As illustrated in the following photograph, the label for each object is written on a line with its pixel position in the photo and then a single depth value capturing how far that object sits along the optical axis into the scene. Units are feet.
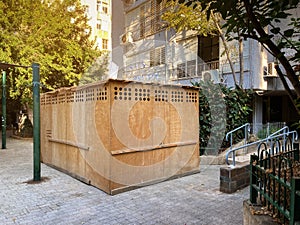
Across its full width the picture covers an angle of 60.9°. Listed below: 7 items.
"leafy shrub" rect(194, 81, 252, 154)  27.32
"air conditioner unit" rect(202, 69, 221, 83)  40.09
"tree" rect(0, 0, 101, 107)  41.60
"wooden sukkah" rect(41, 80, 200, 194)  16.98
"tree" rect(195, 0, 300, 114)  6.54
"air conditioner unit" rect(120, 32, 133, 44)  61.36
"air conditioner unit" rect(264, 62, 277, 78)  36.39
